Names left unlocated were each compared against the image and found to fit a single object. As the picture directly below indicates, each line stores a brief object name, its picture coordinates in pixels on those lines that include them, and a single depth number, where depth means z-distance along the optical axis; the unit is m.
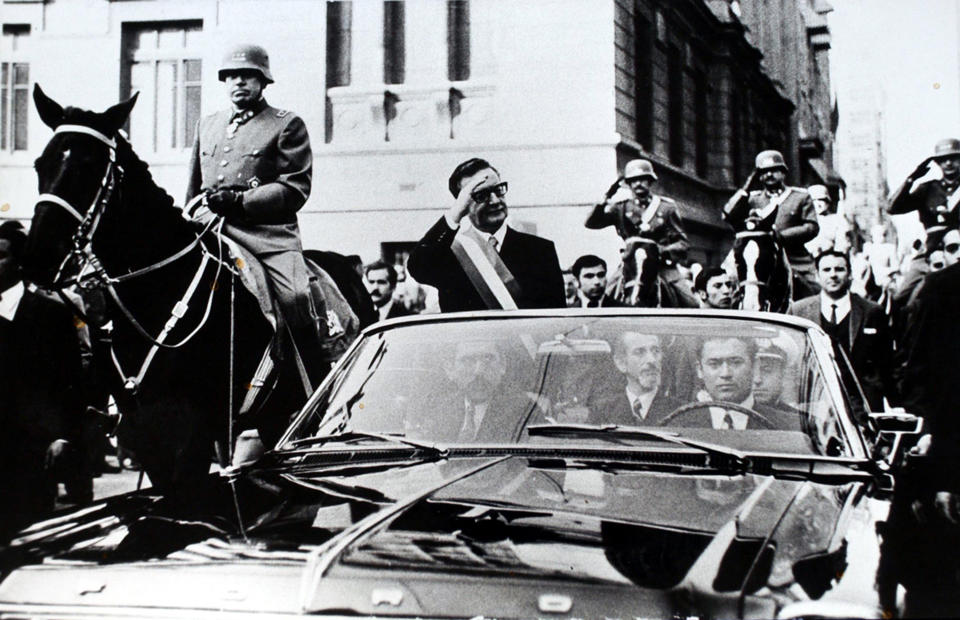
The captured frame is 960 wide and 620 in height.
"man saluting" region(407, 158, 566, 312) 4.93
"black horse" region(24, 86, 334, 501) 3.73
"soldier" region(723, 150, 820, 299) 4.62
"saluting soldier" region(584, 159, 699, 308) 5.00
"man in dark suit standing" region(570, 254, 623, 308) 4.90
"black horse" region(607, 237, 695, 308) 5.03
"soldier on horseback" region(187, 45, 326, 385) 4.47
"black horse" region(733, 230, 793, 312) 4.66
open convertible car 1.53
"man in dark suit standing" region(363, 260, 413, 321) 5.15
